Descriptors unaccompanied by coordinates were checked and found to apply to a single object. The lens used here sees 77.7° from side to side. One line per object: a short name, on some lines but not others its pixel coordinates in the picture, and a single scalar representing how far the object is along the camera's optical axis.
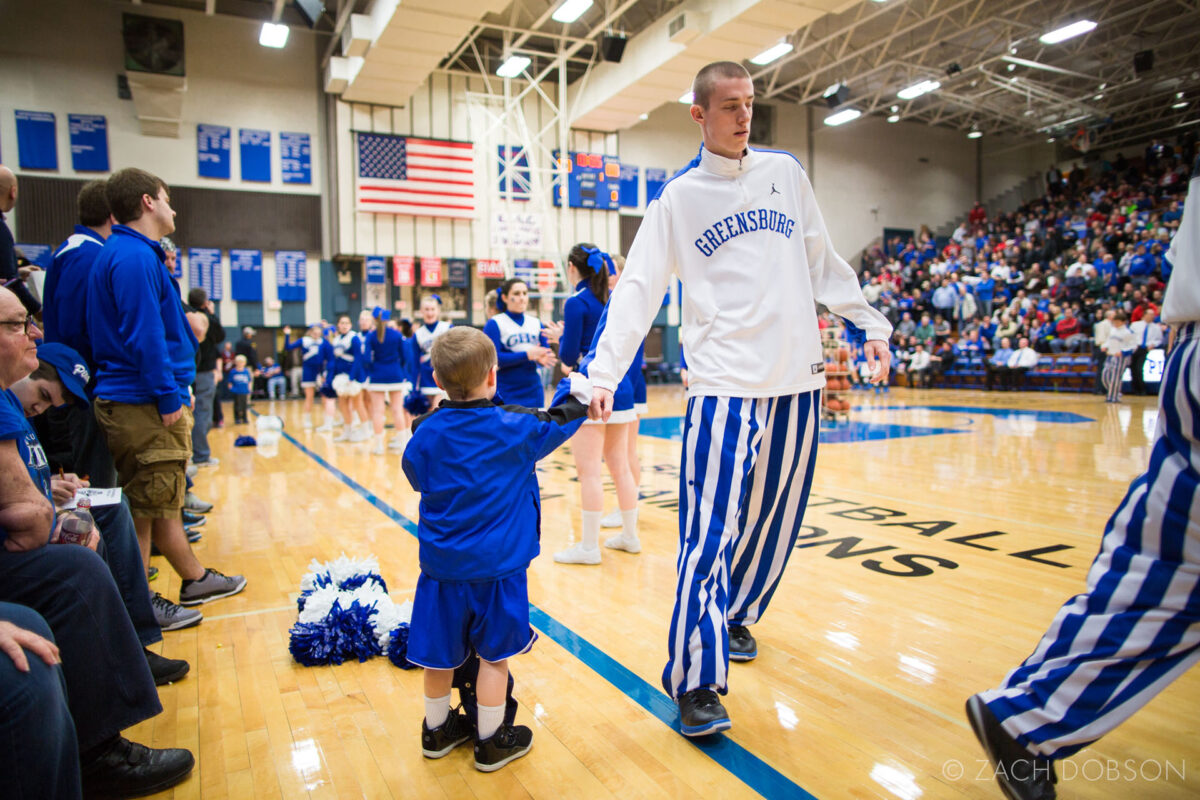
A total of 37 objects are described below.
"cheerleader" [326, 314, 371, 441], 8.79
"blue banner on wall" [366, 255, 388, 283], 17.95
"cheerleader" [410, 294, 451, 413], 7.54
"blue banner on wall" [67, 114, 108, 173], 15.94
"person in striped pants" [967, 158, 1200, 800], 1.39
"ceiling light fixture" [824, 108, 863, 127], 20.17
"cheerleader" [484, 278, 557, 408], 4.30
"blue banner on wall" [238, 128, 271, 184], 17.38
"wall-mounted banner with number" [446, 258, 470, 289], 18.94
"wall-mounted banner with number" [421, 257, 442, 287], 18.44
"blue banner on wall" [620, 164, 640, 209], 21.03
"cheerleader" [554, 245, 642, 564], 3.75
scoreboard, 19.23
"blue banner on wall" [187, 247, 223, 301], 17.08
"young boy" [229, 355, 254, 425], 12.78
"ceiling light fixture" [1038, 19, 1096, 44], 15.04
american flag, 17.53
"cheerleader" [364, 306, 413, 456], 8.06
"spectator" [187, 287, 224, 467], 6.71
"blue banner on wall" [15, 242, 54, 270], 15.69
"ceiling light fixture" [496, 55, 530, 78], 15.36
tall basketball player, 2.04
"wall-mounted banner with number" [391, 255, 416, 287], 18.09
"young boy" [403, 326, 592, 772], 1.93
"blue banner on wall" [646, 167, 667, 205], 21.09
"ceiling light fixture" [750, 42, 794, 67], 14.62
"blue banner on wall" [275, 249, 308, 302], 18.00
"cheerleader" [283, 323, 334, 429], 11.89
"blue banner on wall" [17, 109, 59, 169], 15.54
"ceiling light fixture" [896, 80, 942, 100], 18.62
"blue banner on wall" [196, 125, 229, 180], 16.95
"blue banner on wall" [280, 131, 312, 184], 17.73
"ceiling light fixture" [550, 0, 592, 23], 12.70
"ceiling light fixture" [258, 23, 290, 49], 13.45
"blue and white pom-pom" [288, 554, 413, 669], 2.63
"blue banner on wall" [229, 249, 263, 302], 17.55
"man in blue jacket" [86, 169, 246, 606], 2.86
